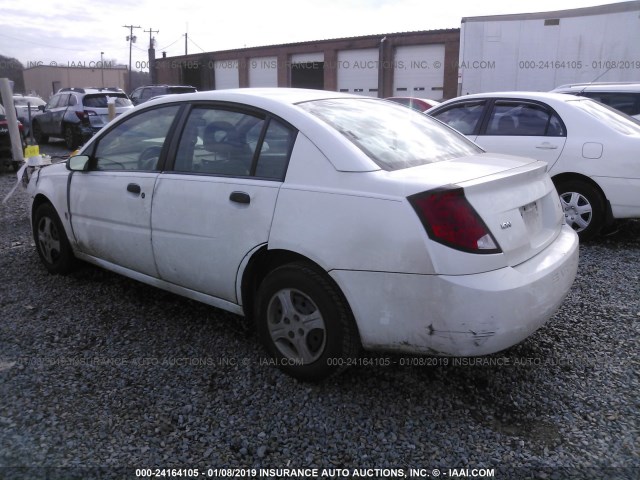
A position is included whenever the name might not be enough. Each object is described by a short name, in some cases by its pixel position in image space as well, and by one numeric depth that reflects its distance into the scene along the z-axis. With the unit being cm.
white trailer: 1548
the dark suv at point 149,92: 1928
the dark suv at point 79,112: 1488
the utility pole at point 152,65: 4747
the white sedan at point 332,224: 244
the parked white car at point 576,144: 540
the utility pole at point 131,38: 6212
